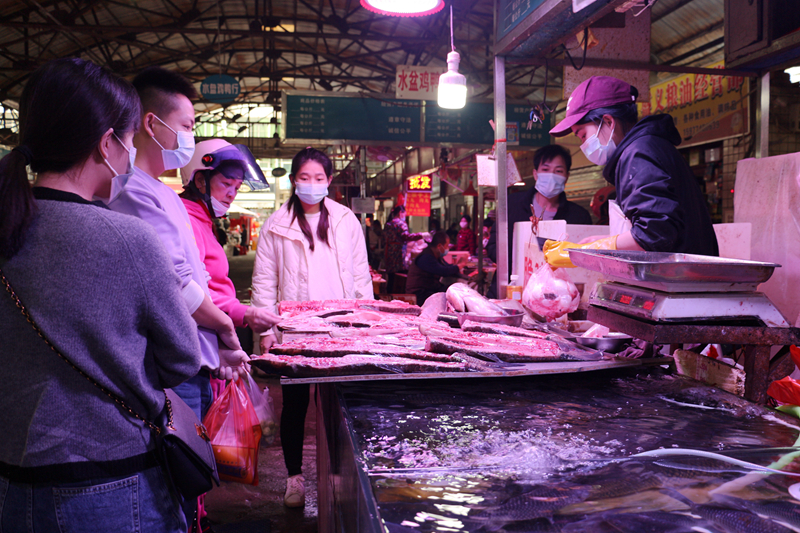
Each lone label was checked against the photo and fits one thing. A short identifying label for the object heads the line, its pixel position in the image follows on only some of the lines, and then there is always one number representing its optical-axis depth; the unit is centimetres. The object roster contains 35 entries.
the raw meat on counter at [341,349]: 167
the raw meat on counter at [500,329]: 210
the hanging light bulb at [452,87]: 397
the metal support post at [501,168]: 335
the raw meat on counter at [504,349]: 176
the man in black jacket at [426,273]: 704
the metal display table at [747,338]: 159
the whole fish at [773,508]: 93
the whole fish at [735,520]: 91
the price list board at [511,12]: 287
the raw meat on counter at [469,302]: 240
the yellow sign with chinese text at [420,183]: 1320
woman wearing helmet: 247
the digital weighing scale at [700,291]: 160
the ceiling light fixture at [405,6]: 343
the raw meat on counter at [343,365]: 153
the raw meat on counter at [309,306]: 271
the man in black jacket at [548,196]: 380
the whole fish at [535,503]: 96
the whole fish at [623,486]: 103
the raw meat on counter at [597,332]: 210
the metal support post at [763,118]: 340
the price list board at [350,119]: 897
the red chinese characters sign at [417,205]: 1323
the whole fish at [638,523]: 91
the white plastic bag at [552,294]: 241
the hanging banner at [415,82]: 879
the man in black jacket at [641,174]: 205
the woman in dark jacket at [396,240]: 922
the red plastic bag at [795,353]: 163
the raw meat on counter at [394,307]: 272
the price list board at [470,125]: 959
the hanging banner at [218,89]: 984
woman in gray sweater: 121
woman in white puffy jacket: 339
